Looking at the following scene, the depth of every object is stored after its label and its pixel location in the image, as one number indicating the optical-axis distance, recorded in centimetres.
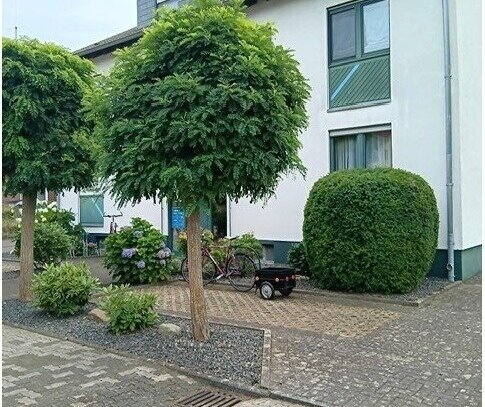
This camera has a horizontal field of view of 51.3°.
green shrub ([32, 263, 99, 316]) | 742
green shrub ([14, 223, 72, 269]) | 1128
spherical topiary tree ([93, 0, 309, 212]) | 523
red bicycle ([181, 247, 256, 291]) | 977
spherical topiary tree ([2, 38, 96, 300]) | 783
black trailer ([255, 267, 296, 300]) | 838
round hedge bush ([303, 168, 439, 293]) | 827
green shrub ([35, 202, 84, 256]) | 1596
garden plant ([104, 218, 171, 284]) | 1014
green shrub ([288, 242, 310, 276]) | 1030
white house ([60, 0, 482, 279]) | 980
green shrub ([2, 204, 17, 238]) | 1923
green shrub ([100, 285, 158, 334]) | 636
